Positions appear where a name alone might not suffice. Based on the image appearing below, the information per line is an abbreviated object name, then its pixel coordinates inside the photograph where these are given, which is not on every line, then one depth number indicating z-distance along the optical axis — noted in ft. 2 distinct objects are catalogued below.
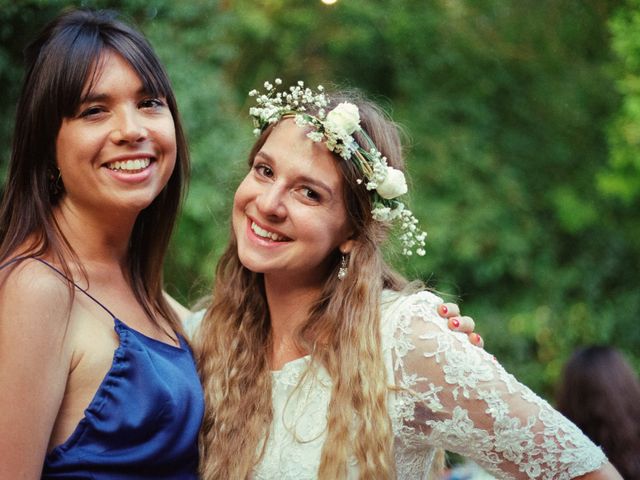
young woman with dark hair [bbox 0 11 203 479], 7.91
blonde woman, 8.78
